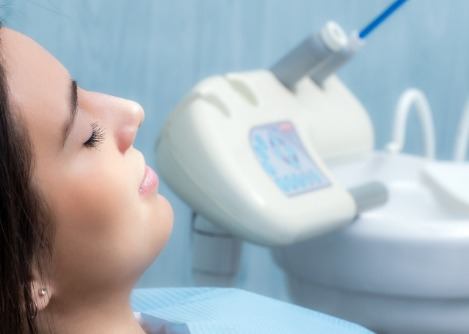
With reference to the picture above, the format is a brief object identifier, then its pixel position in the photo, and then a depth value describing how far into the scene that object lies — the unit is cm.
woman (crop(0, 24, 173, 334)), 92
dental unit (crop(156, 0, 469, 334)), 120
